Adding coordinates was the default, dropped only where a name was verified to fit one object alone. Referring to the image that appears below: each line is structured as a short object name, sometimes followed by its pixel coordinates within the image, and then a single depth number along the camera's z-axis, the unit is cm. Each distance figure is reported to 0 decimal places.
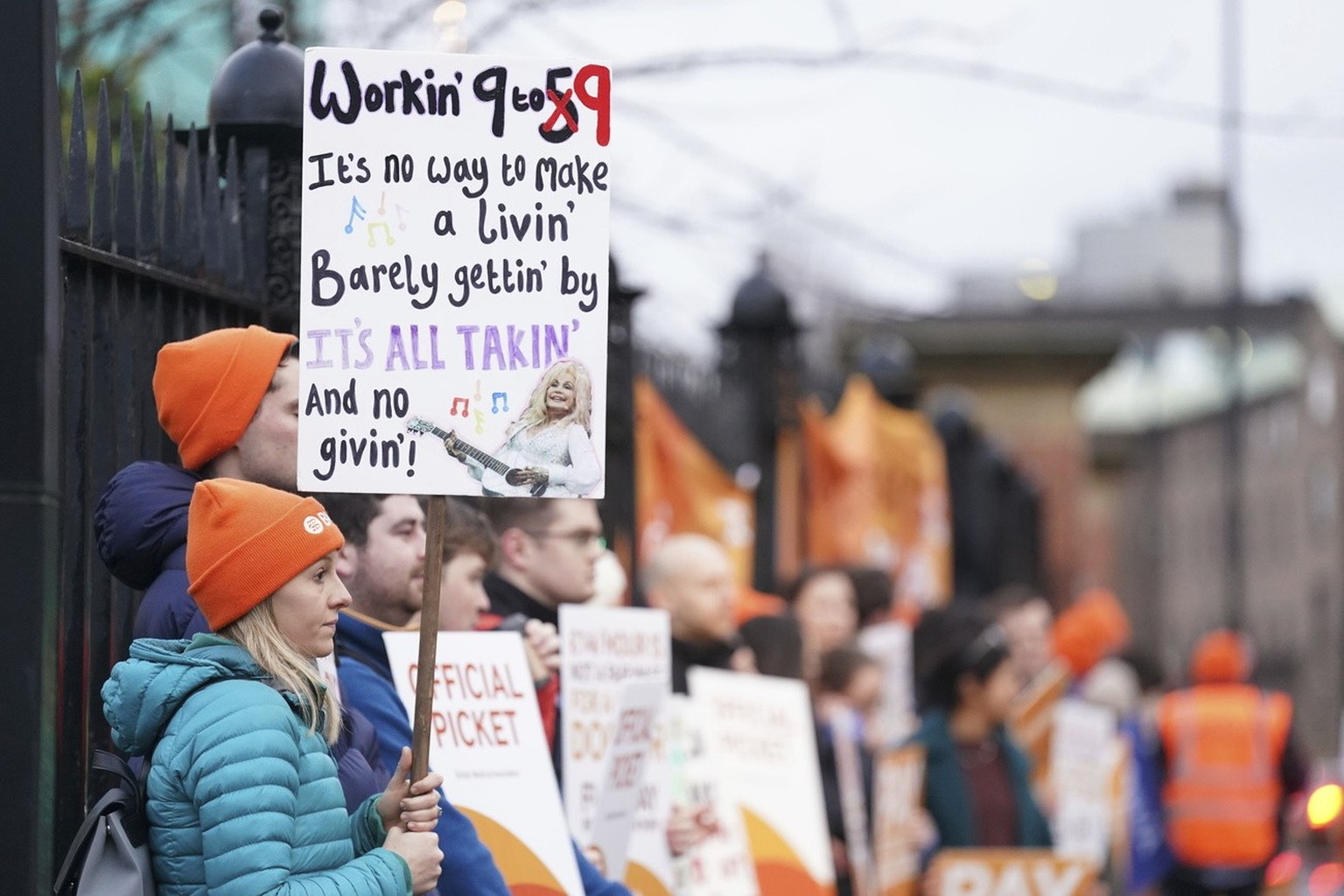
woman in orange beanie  682
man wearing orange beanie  812
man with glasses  1151
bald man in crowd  1371
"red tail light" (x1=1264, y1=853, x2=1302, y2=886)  2247
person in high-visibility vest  2233
